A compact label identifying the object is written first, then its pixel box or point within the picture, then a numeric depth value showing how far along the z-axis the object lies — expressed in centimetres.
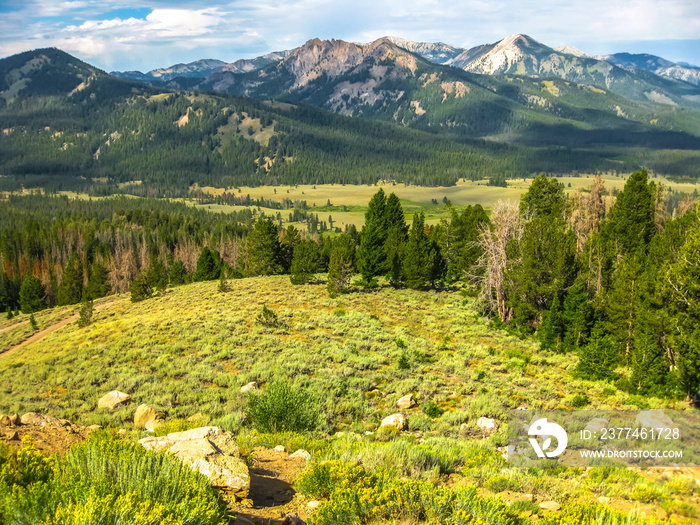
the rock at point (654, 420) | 1552
